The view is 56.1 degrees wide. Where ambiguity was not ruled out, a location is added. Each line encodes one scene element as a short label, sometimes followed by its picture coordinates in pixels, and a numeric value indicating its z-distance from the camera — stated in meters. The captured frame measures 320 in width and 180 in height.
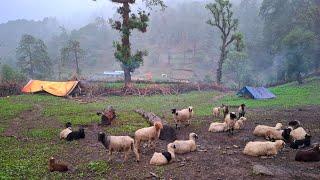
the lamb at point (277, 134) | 13.60
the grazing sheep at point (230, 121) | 15.01
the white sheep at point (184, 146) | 12.29
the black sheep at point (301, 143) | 12.69
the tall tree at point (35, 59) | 57.96
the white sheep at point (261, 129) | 14.49
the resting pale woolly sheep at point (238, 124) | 16.10
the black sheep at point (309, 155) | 10.99
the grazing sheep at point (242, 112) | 18.74
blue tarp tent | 30.05
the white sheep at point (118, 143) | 11.75
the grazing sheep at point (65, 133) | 15.07
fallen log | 14.58
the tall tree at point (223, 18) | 40.77
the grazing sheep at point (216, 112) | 20.79
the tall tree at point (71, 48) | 57.11
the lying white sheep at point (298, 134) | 13.39
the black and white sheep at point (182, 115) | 17.05
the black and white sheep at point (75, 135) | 14.87
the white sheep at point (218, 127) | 15.74
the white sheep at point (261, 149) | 11.79
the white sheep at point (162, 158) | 11.22
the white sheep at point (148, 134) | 12.77
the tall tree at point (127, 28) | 34.34
